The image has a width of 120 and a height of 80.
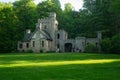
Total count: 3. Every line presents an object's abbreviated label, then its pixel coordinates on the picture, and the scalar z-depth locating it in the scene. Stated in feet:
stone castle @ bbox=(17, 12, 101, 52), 114.26
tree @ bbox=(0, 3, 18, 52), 108.34
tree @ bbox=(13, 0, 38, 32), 134.77
